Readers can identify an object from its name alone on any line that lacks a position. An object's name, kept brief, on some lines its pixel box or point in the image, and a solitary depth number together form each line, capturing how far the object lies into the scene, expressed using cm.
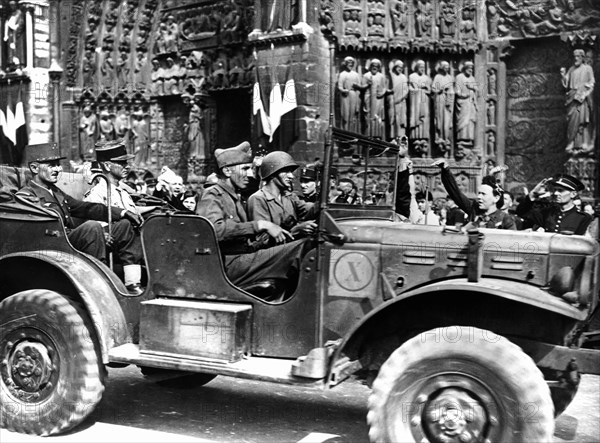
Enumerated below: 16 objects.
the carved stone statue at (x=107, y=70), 1858
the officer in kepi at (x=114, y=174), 663
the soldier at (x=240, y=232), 492
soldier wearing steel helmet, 557
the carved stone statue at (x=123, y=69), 1841
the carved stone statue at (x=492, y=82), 1458
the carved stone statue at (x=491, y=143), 1466
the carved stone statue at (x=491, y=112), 1466
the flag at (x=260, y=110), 1445
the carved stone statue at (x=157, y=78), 1797
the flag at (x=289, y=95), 1403
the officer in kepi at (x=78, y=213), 543
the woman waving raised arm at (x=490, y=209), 718
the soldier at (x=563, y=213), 679
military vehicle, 402
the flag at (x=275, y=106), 1418
